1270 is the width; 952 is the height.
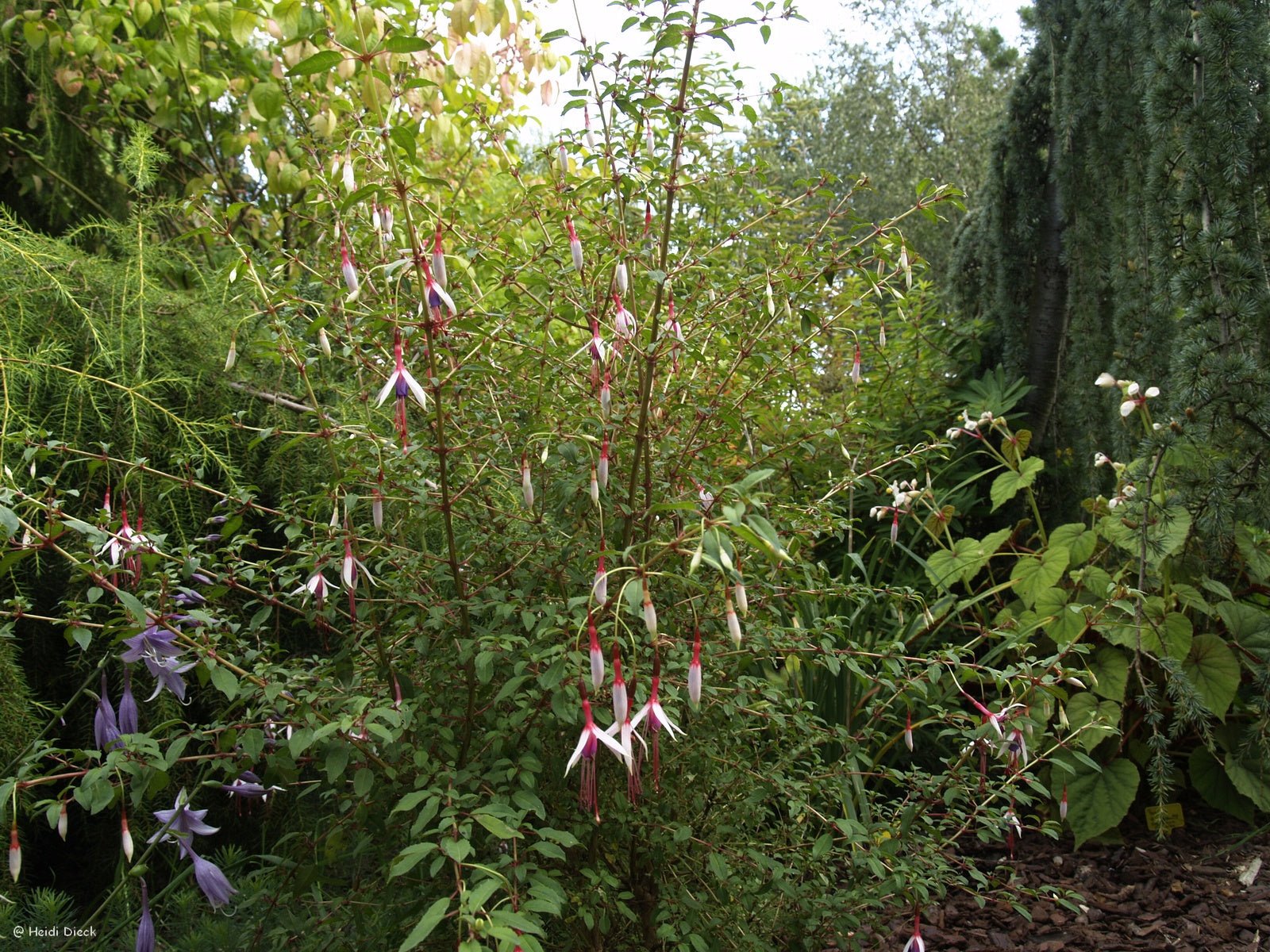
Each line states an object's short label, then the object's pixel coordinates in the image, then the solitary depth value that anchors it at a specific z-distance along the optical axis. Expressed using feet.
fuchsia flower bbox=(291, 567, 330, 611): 4.40
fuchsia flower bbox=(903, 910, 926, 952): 5.25
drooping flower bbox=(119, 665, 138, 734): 4.70
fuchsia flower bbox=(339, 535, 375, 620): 4.06
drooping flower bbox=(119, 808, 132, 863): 4.05
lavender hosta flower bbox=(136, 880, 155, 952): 4.56
